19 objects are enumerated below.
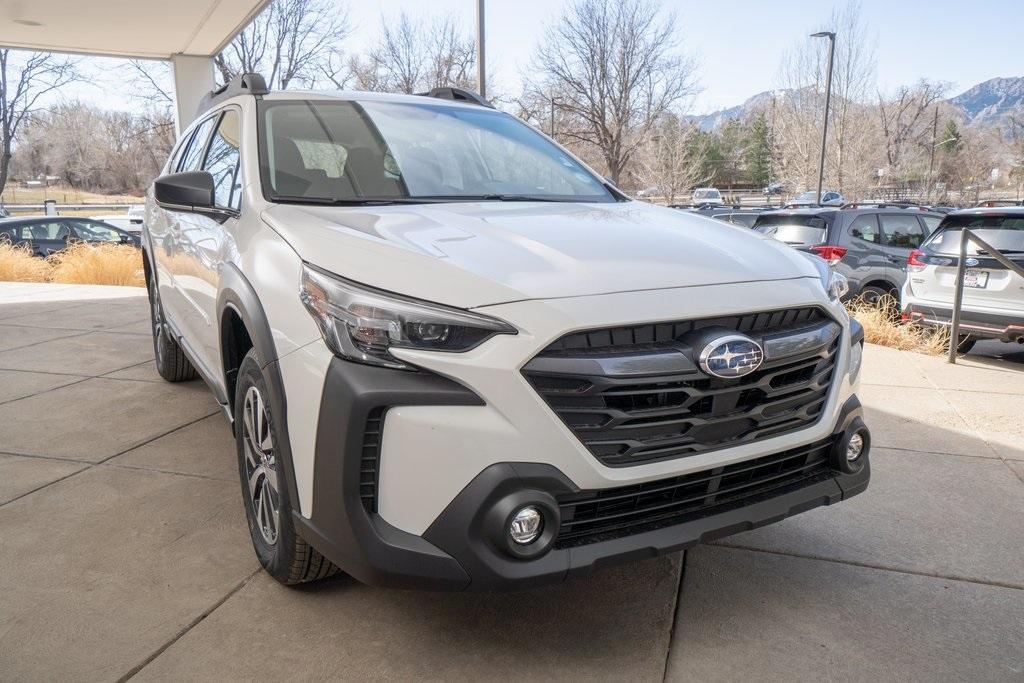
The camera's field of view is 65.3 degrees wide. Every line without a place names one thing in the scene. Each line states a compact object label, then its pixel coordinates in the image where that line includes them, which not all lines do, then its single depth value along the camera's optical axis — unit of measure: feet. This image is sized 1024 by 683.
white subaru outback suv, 6.88
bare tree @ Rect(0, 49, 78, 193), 108.99
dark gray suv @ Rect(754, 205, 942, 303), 34.22
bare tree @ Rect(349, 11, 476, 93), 99.34
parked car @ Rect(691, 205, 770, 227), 67.00
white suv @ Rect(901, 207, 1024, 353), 24.03
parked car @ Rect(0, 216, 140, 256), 53.72
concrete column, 53.62
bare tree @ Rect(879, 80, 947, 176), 196.03
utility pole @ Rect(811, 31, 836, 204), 88.79
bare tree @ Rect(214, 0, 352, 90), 101.55
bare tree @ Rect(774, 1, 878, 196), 129.08
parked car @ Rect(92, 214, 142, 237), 86.84
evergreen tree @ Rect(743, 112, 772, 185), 270.05
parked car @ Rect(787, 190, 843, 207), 112.04
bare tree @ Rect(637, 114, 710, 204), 111.96
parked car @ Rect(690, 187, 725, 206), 140.26
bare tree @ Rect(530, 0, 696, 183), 96.68
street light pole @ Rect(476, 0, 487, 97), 33.42
